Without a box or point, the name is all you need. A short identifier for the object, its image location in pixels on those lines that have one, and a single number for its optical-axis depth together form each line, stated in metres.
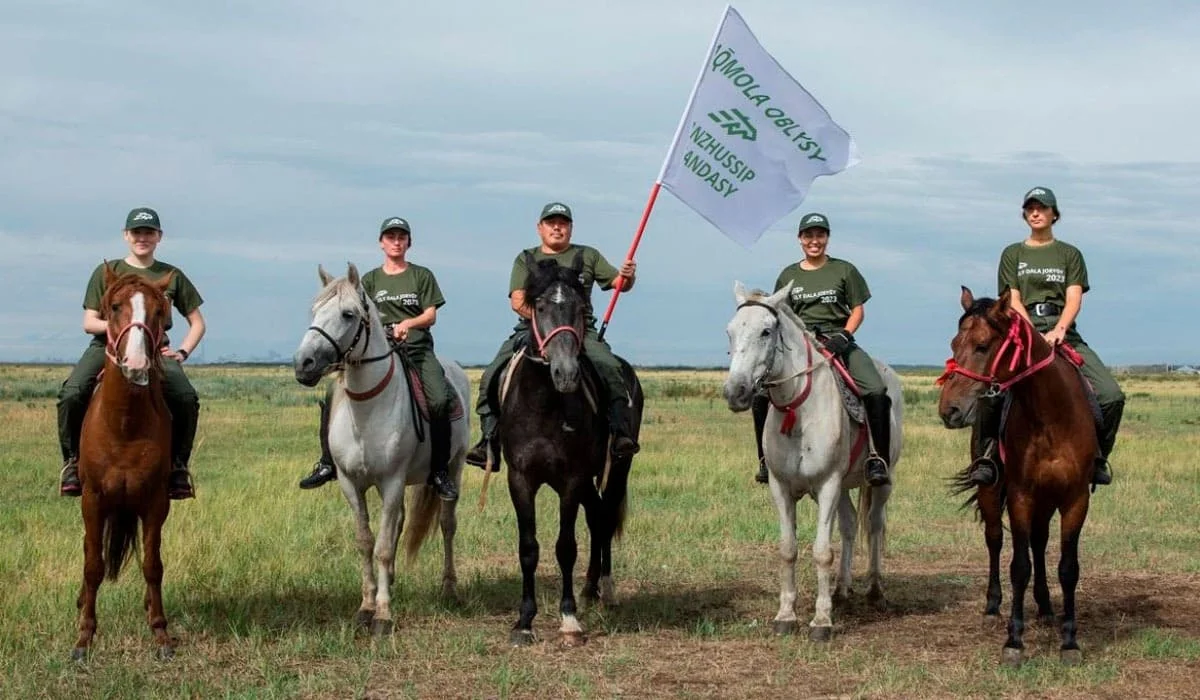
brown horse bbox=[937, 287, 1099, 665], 7.60
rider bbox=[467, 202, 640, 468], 9.05
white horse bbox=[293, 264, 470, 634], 8.90
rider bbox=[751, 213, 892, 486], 9.60
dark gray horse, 8.45
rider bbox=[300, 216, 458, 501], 9.95
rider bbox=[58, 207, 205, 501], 8.40
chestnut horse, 7.71
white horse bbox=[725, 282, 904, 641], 8.77
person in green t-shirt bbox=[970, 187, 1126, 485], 8.62
